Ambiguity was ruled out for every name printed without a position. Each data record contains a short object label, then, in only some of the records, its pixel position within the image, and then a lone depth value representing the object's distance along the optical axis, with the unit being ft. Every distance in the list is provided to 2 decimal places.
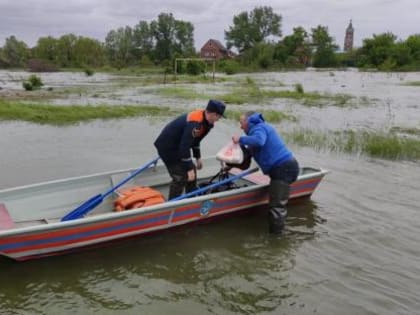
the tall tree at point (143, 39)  334.36
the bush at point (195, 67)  165.17
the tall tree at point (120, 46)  330.22
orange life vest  21.30
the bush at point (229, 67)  214.48
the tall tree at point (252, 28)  349.20
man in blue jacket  21.74
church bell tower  513.04
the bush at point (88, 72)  184.97
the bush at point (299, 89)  94.47
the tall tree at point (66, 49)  304.91
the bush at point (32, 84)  96.49
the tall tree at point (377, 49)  260.21
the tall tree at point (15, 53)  304.91
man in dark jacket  20.94
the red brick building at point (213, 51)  340.59
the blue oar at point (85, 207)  20.68
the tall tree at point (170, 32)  329.11
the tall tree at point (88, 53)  304.50
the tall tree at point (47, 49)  317.01
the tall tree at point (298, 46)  300.98
